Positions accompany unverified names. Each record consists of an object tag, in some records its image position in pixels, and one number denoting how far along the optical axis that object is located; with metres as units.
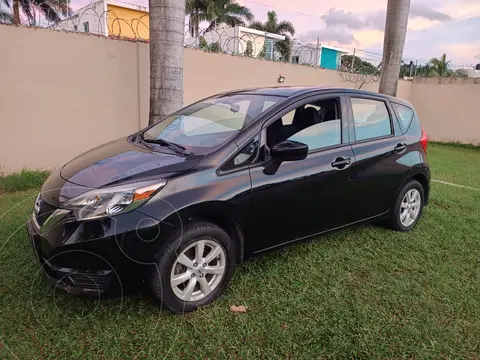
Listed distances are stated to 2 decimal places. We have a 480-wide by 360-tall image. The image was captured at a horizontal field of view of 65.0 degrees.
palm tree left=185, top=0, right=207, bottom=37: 27.30
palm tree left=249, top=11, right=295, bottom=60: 32.22
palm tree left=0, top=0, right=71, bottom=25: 5.81
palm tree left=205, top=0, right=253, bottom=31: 27.62
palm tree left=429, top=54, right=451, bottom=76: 14.37
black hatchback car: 2.30
